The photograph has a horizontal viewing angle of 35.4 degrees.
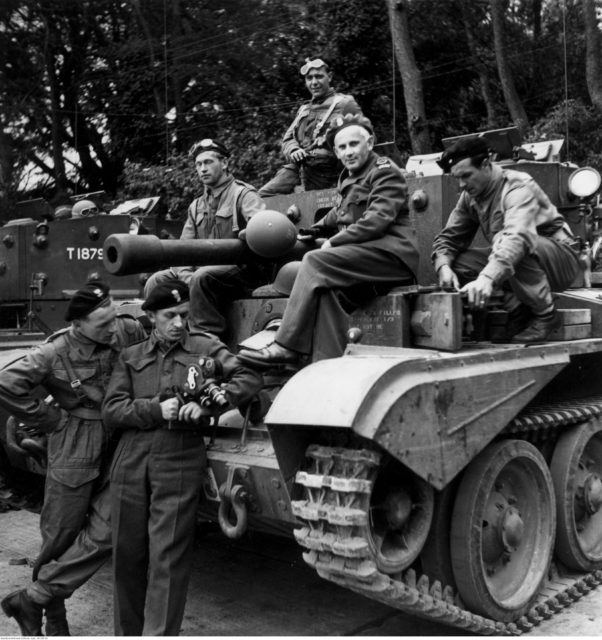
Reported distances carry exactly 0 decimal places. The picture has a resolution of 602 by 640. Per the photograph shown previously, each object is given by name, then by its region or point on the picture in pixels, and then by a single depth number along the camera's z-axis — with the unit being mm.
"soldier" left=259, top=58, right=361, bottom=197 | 7082
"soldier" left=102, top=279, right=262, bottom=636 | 4469
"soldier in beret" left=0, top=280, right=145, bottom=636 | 4824
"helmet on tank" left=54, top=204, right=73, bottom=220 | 10734
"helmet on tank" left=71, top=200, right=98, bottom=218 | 10719
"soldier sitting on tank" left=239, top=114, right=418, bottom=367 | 4855
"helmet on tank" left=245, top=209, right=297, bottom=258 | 5156
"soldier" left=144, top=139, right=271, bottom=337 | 5898
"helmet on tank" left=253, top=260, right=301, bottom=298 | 5441
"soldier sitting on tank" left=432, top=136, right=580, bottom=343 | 5188
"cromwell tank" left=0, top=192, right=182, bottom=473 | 9969
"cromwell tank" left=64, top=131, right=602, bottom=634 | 4078
